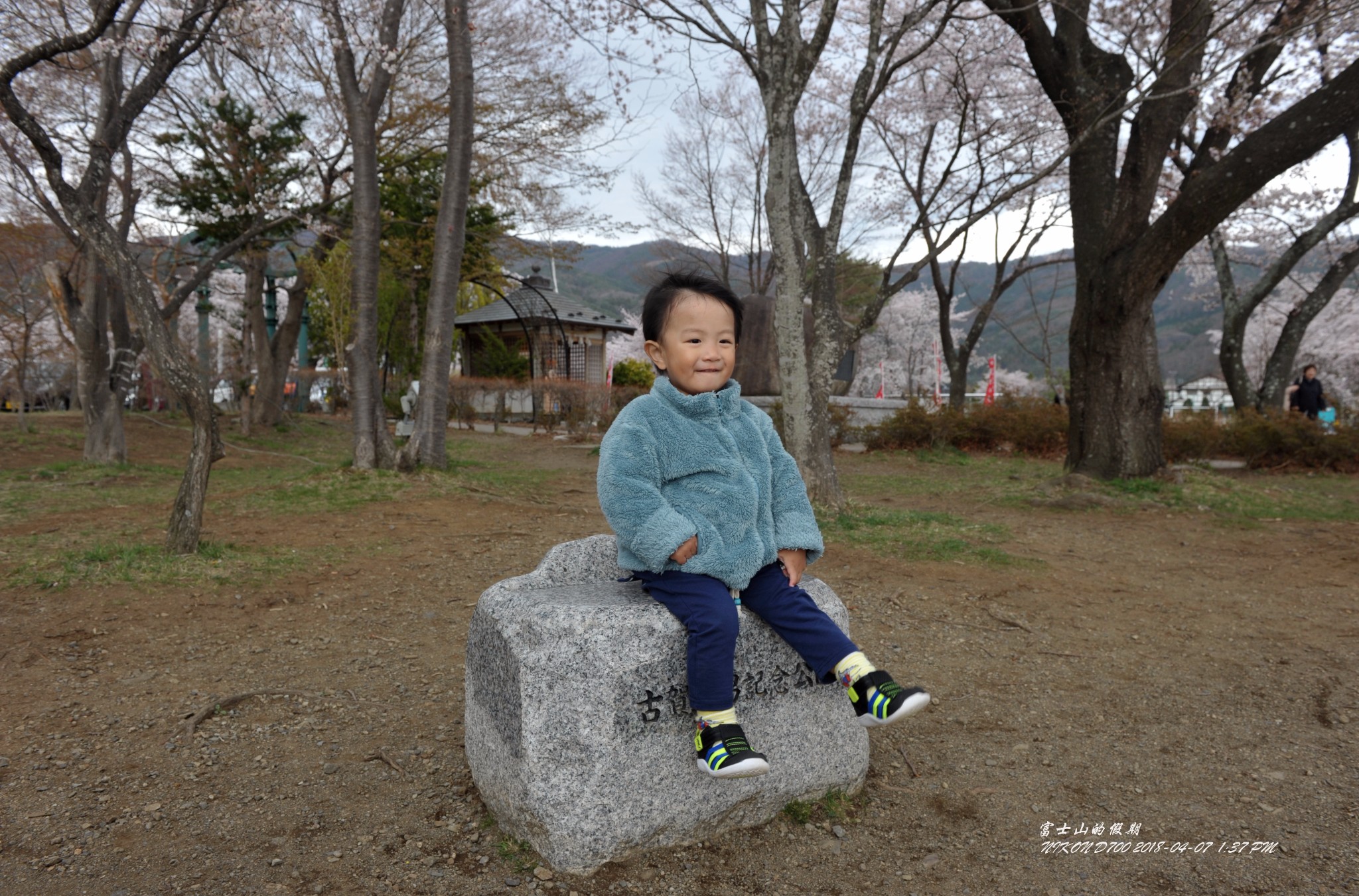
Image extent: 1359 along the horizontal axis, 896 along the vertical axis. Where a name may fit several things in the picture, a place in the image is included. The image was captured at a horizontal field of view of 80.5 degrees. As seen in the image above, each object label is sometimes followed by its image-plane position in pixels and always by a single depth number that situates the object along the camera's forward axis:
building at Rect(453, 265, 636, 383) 25.17
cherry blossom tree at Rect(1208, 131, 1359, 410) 12.10
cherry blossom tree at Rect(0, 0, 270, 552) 4.77
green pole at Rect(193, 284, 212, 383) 14.88
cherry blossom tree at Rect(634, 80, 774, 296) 23.27
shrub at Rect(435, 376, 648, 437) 17.75
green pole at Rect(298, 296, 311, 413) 24.50
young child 2.13
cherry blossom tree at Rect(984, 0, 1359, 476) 7.31
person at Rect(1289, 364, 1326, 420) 14.09
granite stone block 2.13
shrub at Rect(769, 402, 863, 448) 14.92
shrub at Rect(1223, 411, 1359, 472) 11.41
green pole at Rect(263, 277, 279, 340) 17.49
